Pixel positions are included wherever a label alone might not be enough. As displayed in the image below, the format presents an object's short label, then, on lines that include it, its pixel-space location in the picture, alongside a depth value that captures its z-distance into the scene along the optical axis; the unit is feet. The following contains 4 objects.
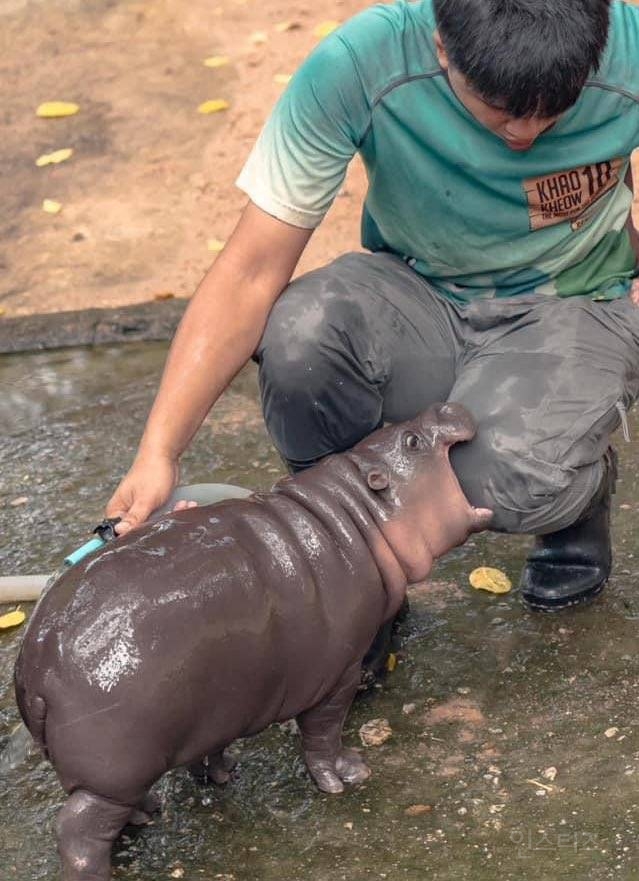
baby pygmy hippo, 8.41
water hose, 9.71
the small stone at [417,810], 9.78
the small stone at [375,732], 10.62
